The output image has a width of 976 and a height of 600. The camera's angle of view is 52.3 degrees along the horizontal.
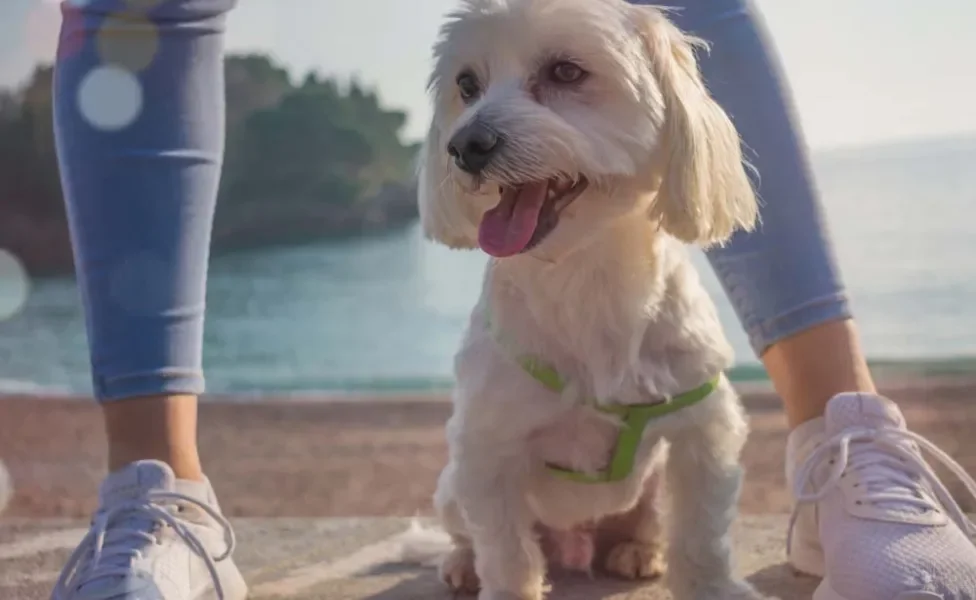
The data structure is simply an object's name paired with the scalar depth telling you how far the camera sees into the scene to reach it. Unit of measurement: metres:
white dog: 0.85
